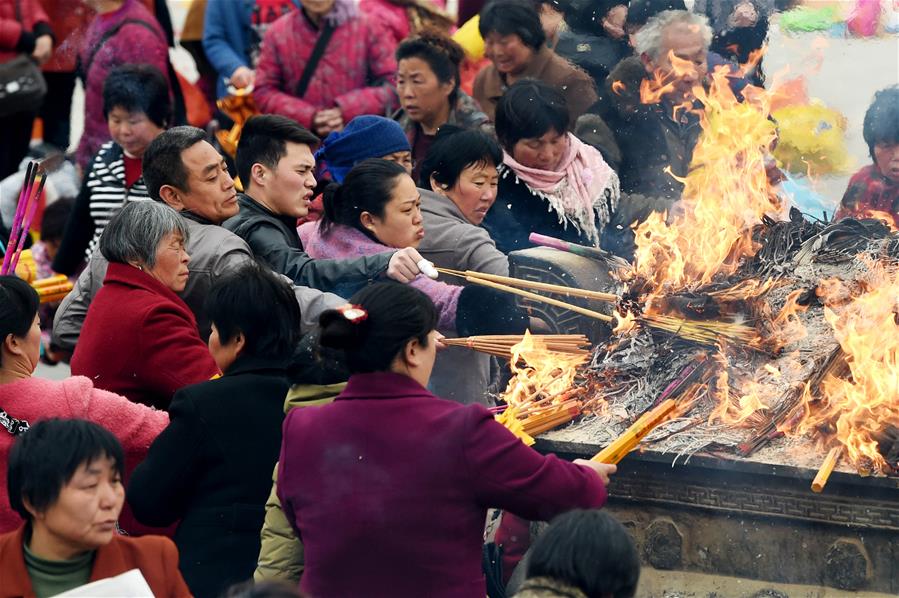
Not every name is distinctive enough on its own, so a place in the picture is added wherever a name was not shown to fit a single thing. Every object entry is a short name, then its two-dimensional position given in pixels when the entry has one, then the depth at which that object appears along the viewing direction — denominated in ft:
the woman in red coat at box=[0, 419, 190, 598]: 26.63
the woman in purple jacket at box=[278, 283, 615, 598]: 28.07
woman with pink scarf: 49.24
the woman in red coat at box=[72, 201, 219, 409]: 36.96
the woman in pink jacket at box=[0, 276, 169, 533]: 32.32
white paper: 26.11
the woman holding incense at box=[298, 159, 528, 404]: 42.80
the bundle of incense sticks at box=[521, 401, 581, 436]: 41.14
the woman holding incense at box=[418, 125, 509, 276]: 45.01
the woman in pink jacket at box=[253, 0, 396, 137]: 60.80
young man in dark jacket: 42.47
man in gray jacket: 40.96
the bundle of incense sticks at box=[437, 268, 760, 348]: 41.55
